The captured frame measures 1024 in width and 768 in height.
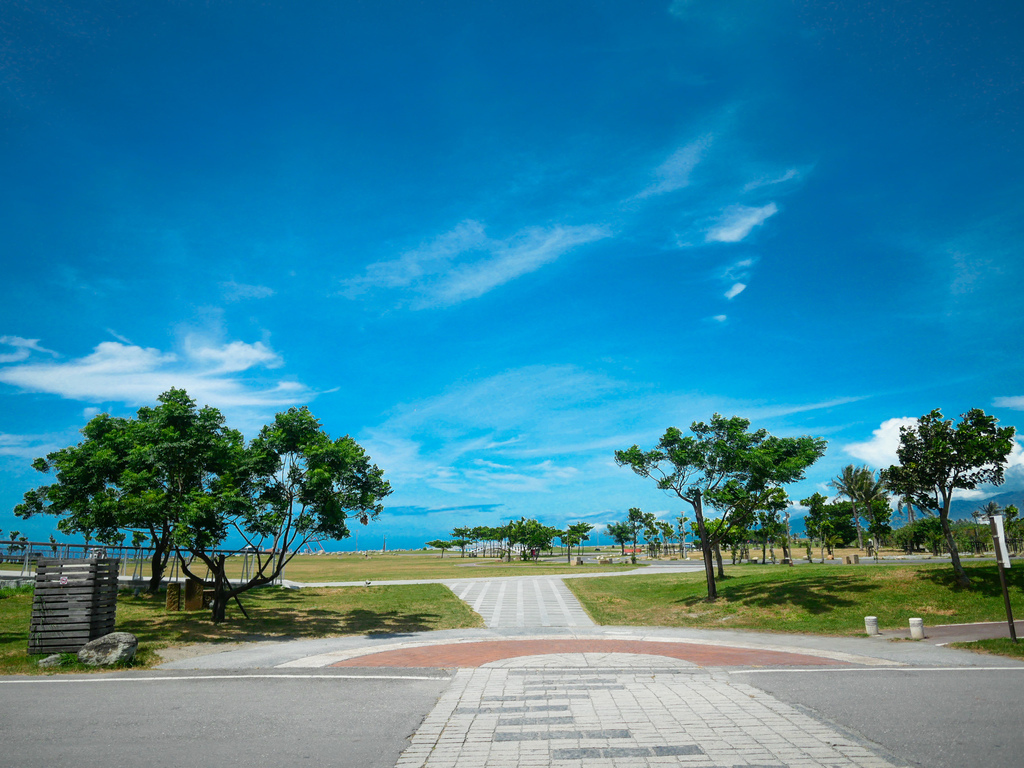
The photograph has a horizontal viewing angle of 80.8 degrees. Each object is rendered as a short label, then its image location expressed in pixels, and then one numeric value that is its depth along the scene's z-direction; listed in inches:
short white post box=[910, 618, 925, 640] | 698.2
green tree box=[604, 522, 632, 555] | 4468.5
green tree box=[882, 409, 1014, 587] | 976.9
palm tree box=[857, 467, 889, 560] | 3070.9
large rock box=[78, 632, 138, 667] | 568.1
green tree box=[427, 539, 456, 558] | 5575.3
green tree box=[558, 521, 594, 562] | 3631.4
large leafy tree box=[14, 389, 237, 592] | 805.2
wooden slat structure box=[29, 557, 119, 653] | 622.2
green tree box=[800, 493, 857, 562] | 2876.5
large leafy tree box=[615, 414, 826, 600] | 1013.2
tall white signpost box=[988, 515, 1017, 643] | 605.3
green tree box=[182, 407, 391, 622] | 825.5
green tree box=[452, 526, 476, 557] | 5142.7
